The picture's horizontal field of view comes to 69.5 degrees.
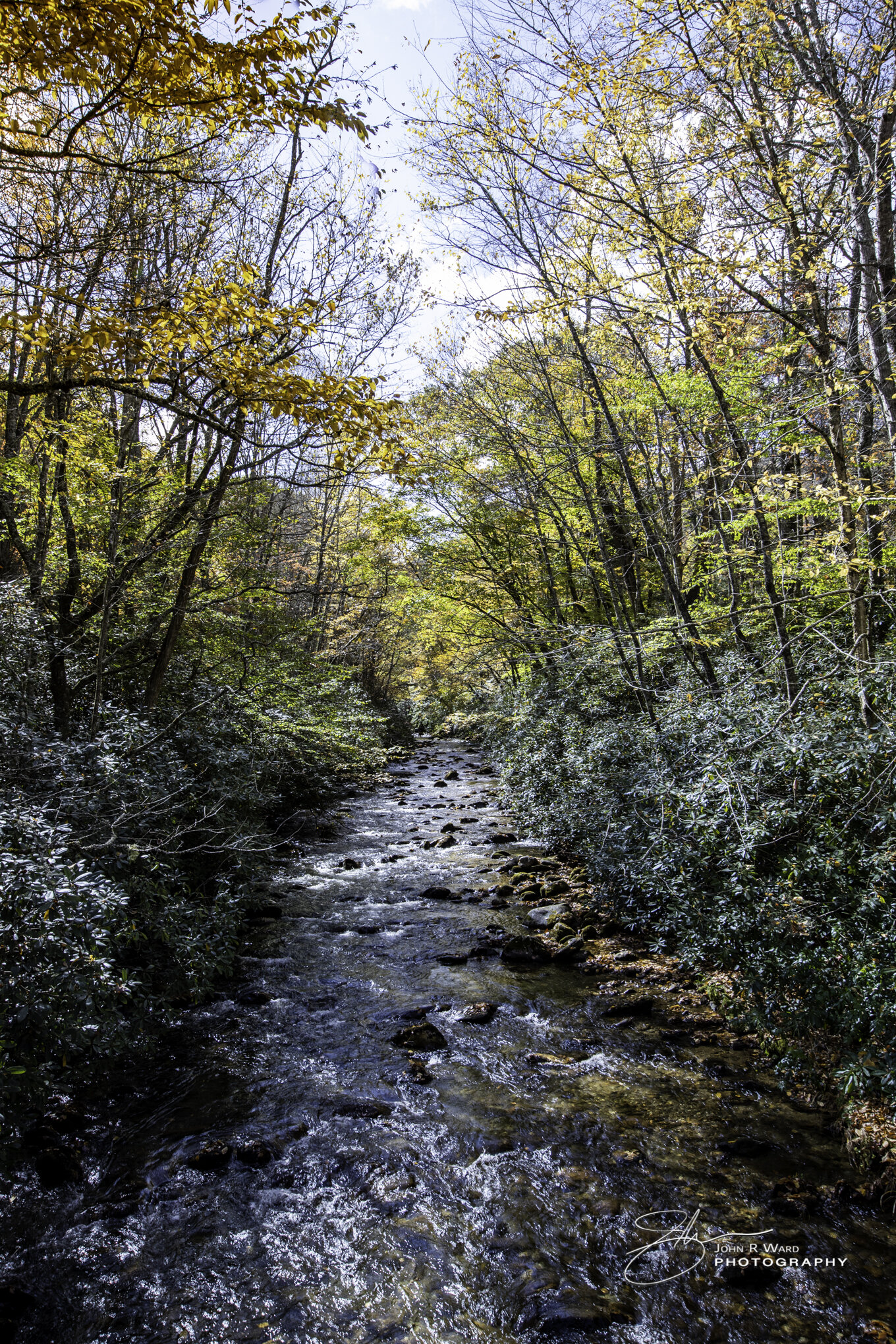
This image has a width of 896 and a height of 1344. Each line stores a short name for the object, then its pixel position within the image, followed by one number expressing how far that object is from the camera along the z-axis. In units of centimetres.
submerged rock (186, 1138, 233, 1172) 379
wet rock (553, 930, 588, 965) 654
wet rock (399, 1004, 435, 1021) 554
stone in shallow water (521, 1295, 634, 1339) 288
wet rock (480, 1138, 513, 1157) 396
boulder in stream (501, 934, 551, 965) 657
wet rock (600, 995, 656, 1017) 546
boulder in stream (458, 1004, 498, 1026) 546
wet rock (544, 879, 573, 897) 821
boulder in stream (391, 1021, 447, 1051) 510
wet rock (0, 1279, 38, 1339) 282
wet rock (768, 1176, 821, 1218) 341
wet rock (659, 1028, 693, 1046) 504
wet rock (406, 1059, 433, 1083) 467
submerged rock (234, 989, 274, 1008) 573
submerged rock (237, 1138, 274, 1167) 386
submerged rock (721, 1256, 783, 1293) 305
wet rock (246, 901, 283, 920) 768
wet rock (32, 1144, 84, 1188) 361
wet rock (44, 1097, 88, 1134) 402
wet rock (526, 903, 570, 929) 743
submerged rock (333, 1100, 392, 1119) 430
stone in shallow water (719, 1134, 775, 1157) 384
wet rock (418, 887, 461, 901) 839
